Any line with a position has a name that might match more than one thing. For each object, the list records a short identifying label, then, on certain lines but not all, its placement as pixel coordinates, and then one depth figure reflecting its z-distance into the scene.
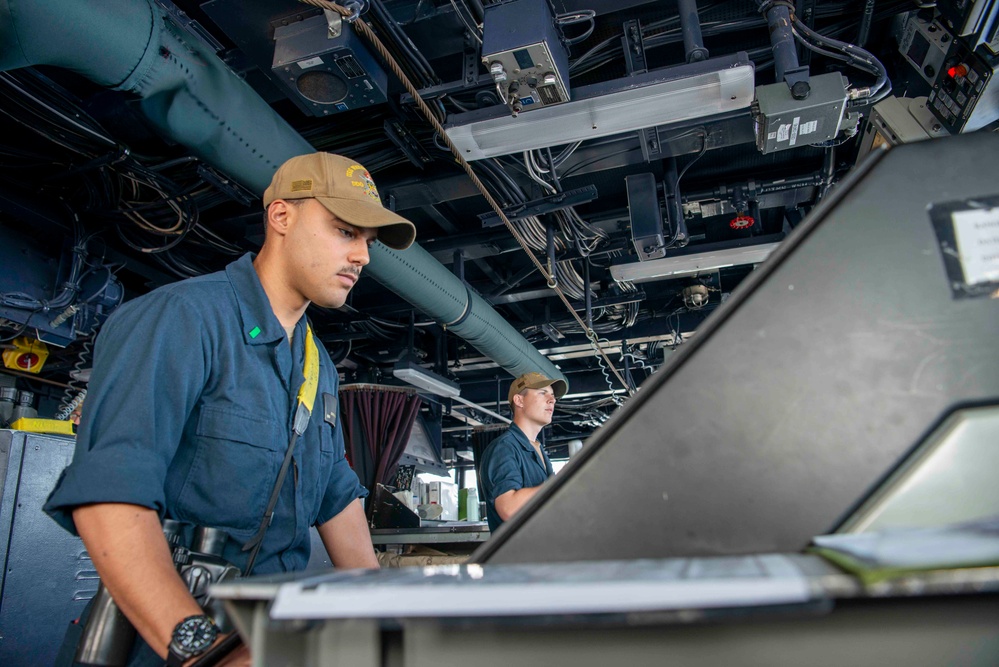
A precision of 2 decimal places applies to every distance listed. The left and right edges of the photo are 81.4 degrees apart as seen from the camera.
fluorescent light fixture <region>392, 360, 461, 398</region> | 4.72
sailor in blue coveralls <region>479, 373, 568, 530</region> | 2.81
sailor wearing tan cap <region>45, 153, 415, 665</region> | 0.84
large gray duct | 1.55
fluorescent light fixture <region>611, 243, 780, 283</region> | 3.62
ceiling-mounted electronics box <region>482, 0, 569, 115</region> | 1.97
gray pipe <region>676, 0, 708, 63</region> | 2.19
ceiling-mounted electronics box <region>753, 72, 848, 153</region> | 2.23
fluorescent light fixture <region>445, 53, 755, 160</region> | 2.10
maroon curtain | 4.89
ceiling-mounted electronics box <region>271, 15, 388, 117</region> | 2.11
